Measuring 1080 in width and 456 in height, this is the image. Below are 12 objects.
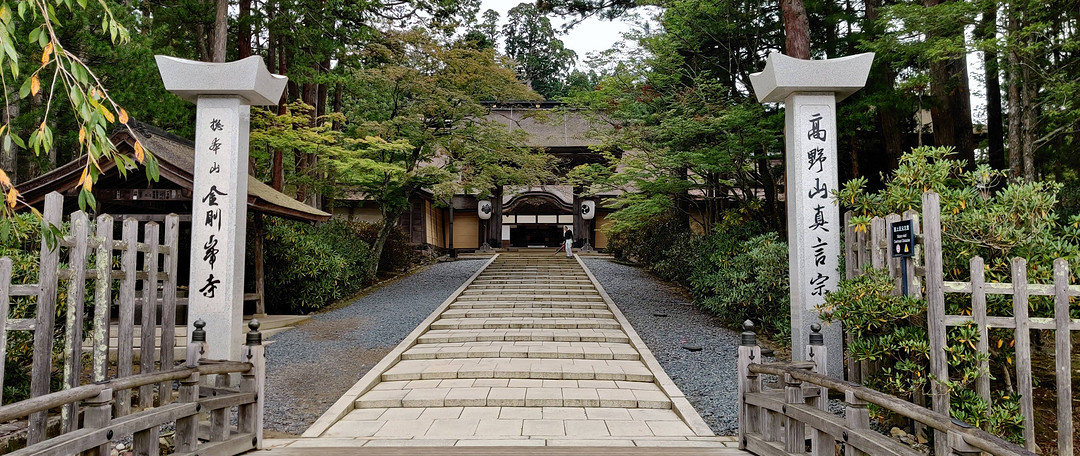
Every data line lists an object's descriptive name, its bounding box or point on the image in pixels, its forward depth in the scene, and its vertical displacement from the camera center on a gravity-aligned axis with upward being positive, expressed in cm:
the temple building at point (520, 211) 2402 +204
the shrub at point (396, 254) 1794 +7
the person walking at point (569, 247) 2283 +33
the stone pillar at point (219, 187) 526 +65
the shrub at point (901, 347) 380 -66
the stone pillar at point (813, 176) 516 +70
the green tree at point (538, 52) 4438 +1604
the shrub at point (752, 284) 798 -44
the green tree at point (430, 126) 1273 +299
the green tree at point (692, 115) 969 +250
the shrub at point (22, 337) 531 -72
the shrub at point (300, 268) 1133 -22
